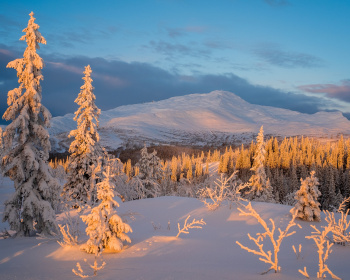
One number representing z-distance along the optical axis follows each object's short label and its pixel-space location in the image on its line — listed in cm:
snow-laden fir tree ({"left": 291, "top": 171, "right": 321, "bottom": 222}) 1369
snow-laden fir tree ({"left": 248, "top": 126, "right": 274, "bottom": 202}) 3947
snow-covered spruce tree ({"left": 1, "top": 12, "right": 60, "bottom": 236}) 1155
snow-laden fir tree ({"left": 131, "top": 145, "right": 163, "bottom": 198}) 3547
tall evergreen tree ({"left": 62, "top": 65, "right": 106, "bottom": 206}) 2072
